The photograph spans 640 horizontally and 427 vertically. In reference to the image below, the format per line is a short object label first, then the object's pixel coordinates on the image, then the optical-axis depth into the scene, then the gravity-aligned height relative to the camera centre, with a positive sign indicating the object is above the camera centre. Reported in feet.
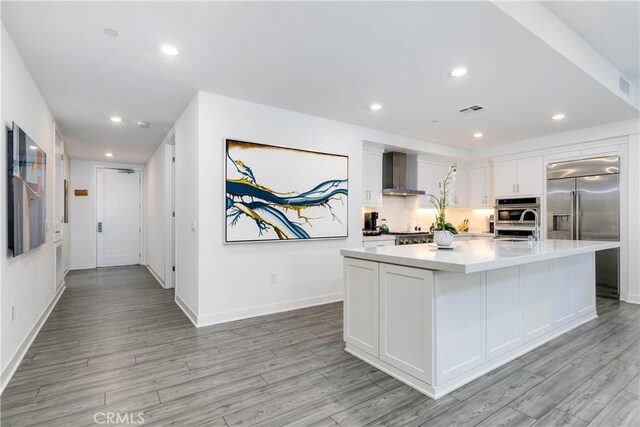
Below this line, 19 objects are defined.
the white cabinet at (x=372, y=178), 18.28 +1.94
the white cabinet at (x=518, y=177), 18.70 +2.11
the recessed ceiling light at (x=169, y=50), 8.61 +4.37
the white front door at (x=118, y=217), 25.84 -0.41
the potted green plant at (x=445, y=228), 9.78 -0.49
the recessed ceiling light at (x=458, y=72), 9.88 +4.32
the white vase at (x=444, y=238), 9.75 -0.79
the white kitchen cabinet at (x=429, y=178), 21.03 +2.22
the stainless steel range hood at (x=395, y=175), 19.43 +2.21
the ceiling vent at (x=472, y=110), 13.37 +4.29
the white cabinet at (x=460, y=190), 23.02 +1.57
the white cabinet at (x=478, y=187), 22.17 +1.71
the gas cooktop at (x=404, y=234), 18.30 -1.23
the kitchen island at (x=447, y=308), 7.16 -2.45
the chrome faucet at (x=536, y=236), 13.06 -0.96
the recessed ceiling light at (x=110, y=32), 7.85 +4.38
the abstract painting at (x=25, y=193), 8.04 +0.54
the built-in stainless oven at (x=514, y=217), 18.89 -0.30
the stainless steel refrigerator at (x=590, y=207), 15.96 +0.28
